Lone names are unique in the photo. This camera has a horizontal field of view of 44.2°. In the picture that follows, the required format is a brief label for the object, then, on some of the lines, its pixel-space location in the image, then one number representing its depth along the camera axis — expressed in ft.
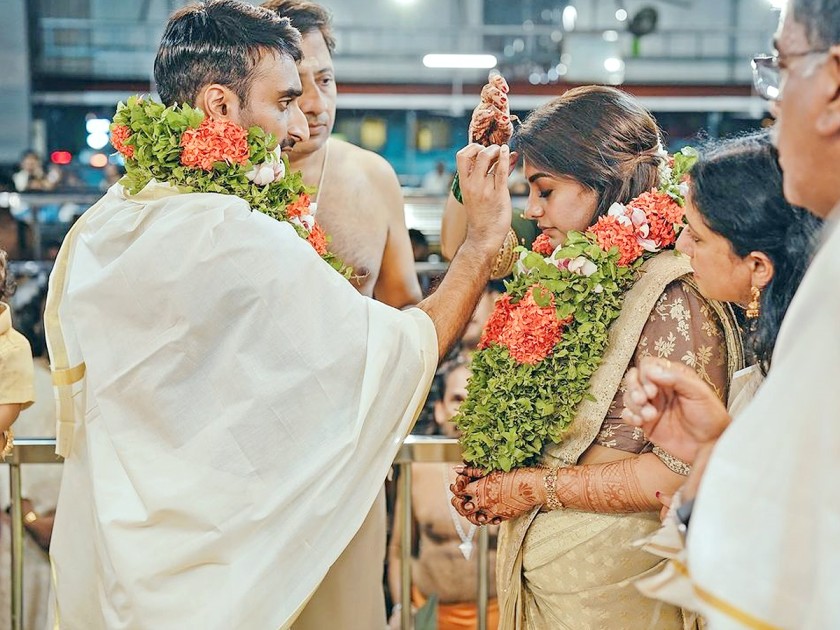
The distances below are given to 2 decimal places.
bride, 7.21
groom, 7.17
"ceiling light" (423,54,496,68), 49.16
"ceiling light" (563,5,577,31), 51.90
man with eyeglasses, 3.85
